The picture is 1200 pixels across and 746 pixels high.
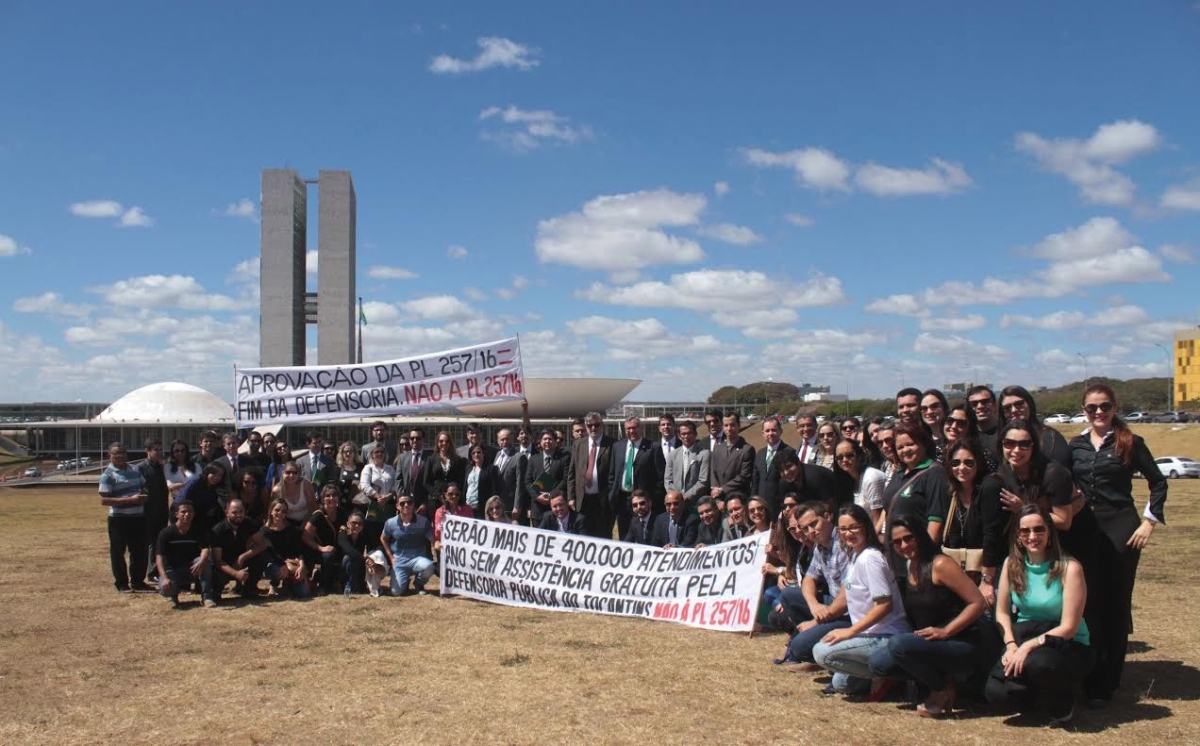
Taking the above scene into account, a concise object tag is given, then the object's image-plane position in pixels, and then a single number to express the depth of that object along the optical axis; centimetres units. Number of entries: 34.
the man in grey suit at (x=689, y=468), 1023
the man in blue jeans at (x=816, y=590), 640
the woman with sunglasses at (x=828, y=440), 881
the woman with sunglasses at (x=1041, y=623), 520
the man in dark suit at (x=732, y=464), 975
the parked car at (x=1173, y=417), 7094
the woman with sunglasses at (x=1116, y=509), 570
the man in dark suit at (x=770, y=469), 907
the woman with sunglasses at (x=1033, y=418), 596
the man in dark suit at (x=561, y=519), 1020
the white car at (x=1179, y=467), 3775
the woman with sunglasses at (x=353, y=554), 998
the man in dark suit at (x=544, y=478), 1092
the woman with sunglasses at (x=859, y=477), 782
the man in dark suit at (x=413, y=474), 1104
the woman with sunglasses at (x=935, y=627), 540
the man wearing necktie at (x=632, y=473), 1059
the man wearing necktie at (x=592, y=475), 1085
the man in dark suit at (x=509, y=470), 1129
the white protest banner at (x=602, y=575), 805
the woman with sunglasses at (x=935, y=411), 730
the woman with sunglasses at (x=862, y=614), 567
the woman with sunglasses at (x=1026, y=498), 551
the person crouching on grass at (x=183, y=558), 931
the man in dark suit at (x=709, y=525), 900
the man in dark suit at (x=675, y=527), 923
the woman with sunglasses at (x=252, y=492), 1016
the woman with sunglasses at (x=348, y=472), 1104
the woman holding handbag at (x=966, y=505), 584
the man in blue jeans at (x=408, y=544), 998
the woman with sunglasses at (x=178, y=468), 1122
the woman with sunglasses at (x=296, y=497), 1002
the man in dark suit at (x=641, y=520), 965
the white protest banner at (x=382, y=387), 1192
